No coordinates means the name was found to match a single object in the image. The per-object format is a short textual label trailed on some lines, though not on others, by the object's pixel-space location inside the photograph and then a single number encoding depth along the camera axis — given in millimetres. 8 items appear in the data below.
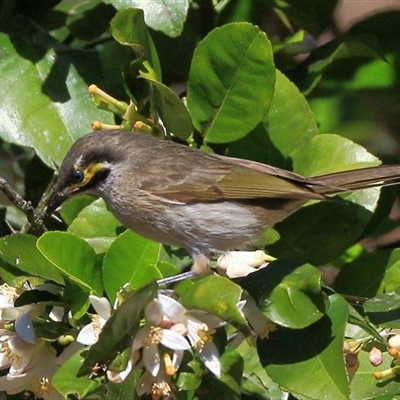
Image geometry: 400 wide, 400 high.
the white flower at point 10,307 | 4582
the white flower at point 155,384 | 4324
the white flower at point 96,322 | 4340
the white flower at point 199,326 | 4352
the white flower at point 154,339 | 4273
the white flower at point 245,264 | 5004
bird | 5664
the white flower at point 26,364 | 4605
